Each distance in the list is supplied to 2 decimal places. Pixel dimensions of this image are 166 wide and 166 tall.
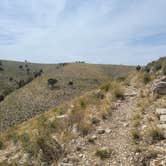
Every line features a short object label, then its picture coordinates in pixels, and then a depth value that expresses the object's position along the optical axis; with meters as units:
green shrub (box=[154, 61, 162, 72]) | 8.83
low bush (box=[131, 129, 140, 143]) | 5.01
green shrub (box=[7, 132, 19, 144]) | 6.18
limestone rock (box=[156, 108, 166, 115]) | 5.76
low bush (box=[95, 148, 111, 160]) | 4.69
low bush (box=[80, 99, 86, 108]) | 7.22
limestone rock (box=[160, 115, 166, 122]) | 5.43
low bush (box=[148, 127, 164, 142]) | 4.86
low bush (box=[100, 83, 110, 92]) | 8.17
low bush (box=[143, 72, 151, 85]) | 8.09
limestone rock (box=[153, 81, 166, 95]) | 6.85
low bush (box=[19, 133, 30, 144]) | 5.49
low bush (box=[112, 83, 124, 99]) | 7.41
